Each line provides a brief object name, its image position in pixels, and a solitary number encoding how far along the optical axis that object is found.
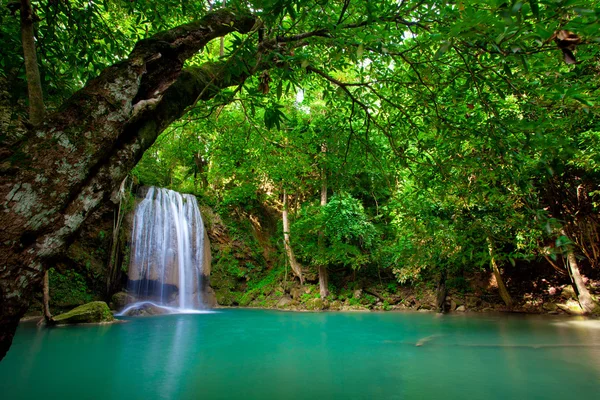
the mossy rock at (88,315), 7.91
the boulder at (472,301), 12.17
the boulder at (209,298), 13.64
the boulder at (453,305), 12.04
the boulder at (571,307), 9.95
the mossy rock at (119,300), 10.65
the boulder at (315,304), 12.82
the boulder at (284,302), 13.56
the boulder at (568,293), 10.57
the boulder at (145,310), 10.31
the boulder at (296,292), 13.83
